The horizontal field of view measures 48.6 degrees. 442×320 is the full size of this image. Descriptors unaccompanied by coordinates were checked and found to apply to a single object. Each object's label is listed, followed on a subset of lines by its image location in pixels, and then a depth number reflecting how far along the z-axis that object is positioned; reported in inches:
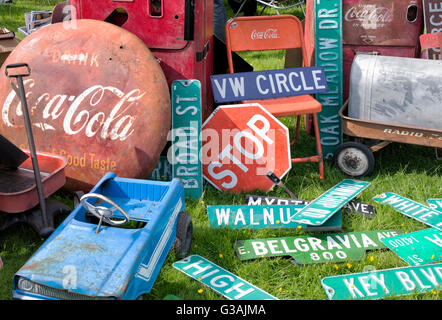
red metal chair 197.5
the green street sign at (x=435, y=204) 162.2
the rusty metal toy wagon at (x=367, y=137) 175.3
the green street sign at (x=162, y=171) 181.3
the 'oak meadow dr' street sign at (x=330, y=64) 203.3
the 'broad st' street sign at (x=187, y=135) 171.9
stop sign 177.5
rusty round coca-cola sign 157.5
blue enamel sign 184.7
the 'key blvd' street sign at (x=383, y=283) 121.4
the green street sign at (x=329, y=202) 146.8
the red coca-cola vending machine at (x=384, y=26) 203.0
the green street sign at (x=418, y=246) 135.3
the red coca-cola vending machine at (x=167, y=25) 171.0
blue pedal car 103.4
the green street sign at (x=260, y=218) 150.2
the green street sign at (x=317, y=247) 137.4
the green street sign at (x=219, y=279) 121.5
